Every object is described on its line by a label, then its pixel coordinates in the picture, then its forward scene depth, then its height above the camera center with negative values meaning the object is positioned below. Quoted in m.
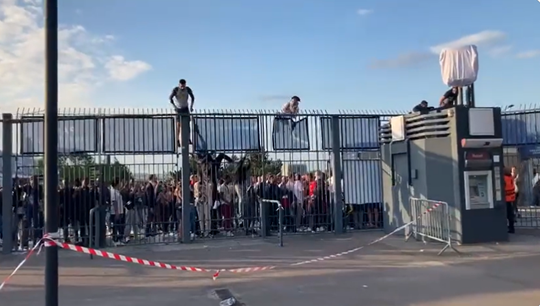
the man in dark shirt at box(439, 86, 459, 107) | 14.80 +2.35
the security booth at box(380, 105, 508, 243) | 13.46 +0.40
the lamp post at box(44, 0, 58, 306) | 5.88 +0.50
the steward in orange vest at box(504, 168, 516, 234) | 15.21 -0.35
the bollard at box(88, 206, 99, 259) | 13.41 -0.97
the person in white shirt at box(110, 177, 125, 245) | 14.56 -0.50
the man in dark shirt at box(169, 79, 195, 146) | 14.84 +2.47
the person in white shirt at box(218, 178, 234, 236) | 15.62 -0.46
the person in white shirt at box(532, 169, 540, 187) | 18.61 +0.17
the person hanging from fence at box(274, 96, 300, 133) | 15.80 +1.99
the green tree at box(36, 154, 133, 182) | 14.40 +0.63
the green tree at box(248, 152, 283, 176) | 15.91 +0.76
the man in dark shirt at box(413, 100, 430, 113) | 14.83 +2.15
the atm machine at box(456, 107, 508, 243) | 13.44 +0.21
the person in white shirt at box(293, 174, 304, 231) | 16.12 -0.33
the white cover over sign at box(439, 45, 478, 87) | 14.07 +3.03
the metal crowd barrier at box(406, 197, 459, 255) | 12.84 -0.89
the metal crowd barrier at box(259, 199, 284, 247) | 15.06 -0.72
